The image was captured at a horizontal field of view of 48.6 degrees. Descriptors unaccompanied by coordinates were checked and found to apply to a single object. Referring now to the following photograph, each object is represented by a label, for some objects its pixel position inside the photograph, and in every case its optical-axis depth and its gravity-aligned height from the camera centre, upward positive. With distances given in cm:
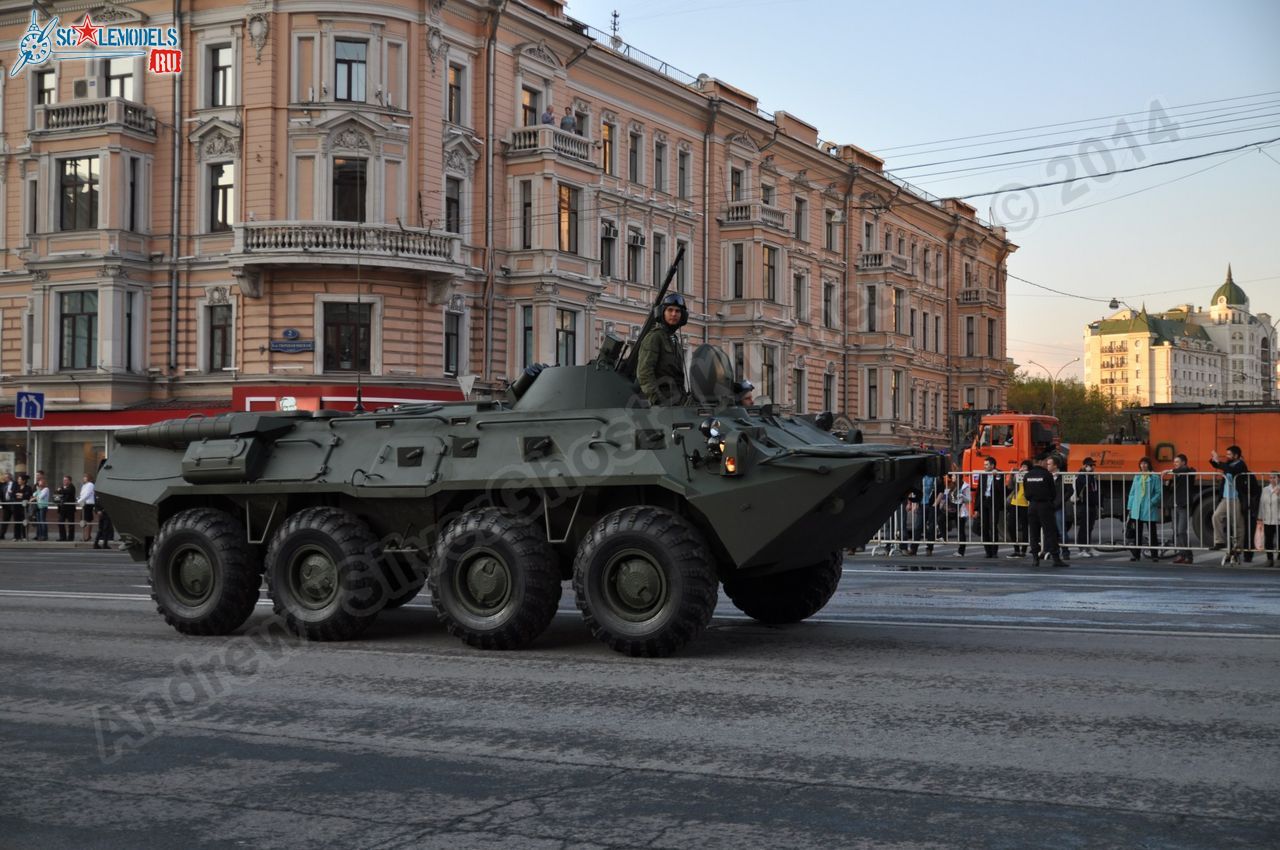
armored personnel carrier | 948 -38
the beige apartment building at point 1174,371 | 19650 +1253
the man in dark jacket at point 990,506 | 2441 -81
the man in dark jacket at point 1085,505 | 2372 -77
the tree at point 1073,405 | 10881 +440
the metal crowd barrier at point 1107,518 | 2192 -97
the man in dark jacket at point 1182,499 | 2256 -63
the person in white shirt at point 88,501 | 3084 -98
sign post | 3069 +110
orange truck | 2825 +45
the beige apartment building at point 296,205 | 3612 +684
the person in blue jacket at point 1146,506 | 2306 -76
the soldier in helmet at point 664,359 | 1041 +74
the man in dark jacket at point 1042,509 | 2178 -77
